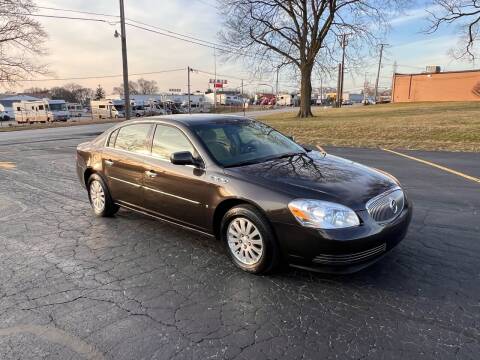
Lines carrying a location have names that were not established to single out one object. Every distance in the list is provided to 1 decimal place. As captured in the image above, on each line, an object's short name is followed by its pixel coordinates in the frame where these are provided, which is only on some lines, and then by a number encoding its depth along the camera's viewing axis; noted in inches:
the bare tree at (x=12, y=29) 1315.2
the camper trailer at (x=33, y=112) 2058.3
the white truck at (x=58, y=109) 2056.7
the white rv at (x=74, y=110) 2684.5
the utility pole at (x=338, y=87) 2415.1
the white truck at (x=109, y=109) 2290.4
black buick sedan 131.4
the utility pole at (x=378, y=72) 3135.6
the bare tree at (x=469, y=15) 1129.9
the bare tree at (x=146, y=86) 6016.7
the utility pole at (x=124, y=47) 957.2
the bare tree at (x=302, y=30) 1117.1
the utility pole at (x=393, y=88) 2559.1
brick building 2140.7
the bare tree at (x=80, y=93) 5403.5
